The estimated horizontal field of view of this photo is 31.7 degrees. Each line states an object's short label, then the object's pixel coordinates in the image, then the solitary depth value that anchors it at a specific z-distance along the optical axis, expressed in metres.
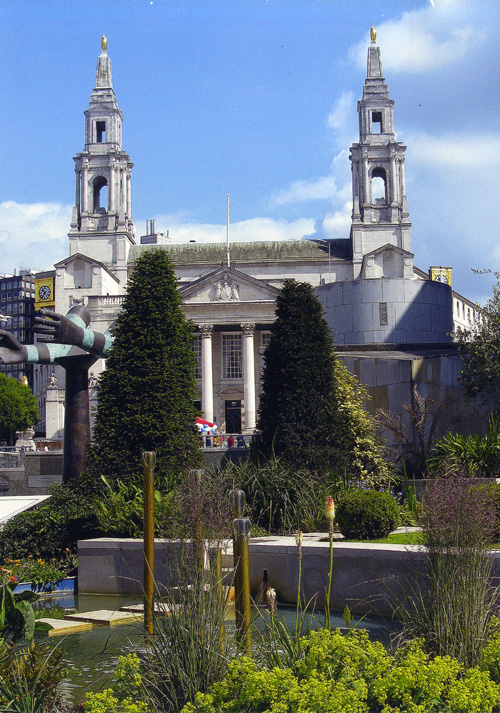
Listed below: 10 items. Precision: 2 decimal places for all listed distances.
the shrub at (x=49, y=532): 13.96
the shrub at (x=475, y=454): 14.42
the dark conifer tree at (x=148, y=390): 14.36
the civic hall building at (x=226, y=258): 65.44
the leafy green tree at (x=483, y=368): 20.30
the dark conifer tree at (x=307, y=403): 14.89
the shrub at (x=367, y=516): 11.62
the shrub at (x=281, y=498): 13.44
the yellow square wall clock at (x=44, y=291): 112.07
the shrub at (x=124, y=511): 12.93
